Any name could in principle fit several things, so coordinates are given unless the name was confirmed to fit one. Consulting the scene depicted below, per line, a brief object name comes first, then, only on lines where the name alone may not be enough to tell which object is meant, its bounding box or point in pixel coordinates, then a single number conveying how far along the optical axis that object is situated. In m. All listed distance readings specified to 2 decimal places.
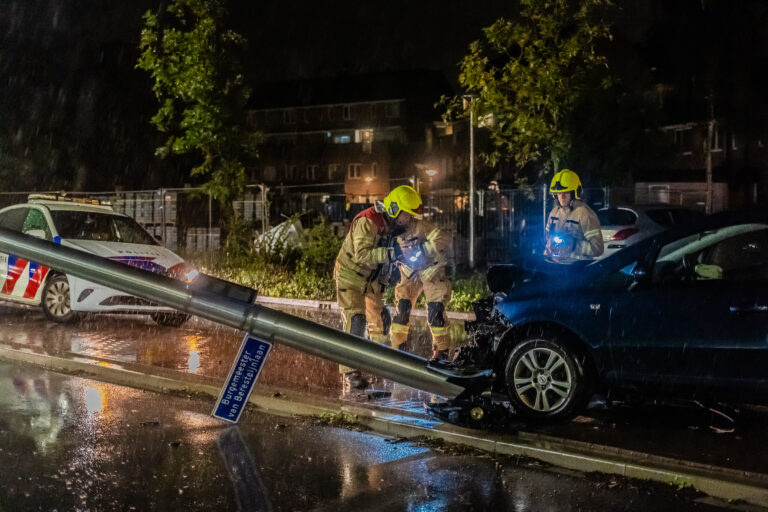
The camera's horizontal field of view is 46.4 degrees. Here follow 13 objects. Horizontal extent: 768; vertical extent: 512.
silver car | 16.86
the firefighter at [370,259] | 7.99
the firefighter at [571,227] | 8.32
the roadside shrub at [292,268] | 16.45
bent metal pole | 5.95
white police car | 11.95
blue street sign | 6.41
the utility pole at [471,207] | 20.55
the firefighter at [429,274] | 8.15
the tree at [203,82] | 23.52
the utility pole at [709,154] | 23.34
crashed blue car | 6.07
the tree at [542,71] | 19.73
